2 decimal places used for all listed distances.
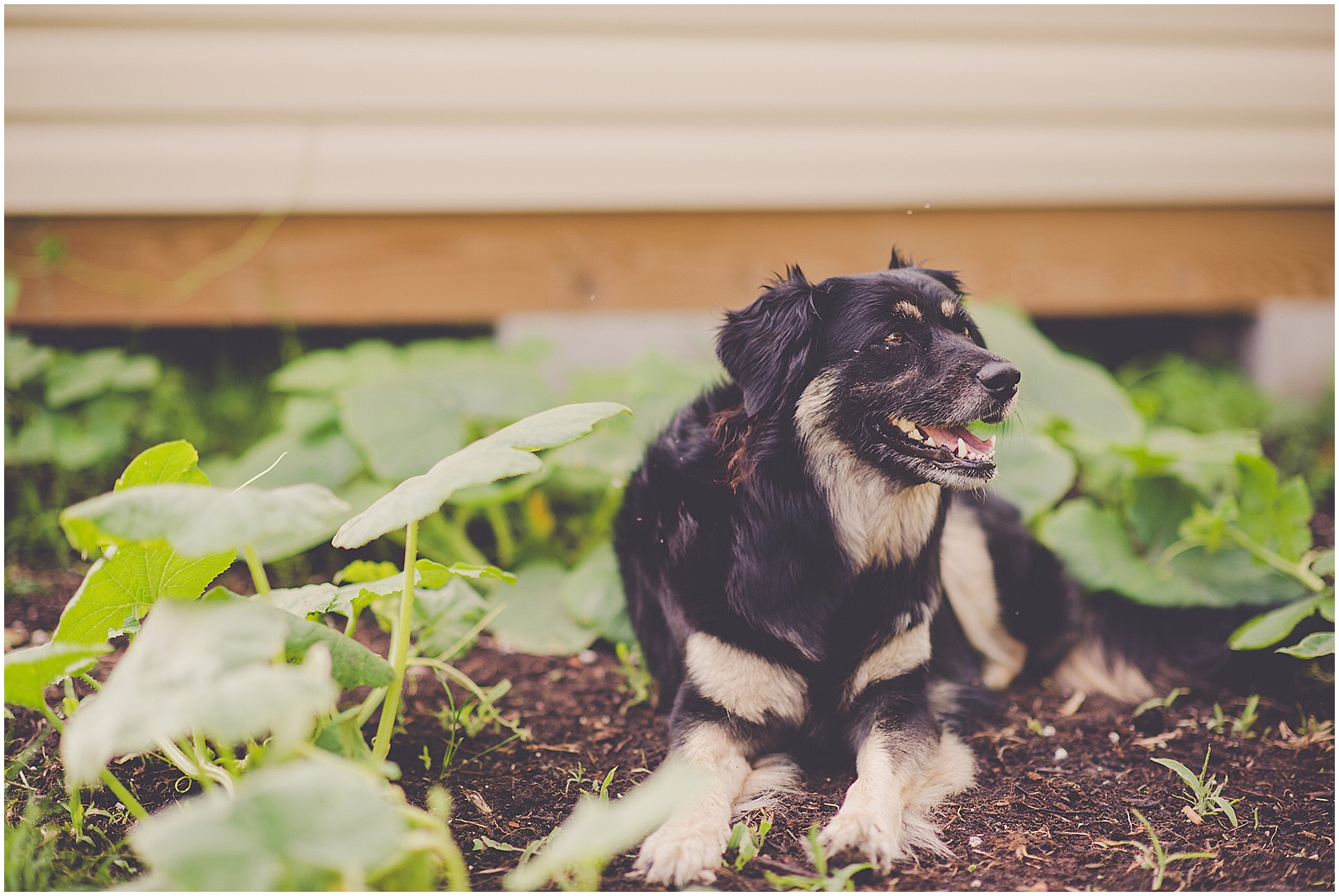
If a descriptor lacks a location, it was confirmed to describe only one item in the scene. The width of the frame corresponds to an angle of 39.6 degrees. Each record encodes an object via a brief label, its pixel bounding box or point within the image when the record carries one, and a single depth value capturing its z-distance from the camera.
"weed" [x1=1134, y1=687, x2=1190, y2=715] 2.01
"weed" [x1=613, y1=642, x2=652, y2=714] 2.02
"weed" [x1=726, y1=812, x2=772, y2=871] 1.54
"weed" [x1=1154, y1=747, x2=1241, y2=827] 1.77
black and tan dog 1.85
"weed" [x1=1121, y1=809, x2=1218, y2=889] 1.54
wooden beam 2.52
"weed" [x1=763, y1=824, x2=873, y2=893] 1.45
